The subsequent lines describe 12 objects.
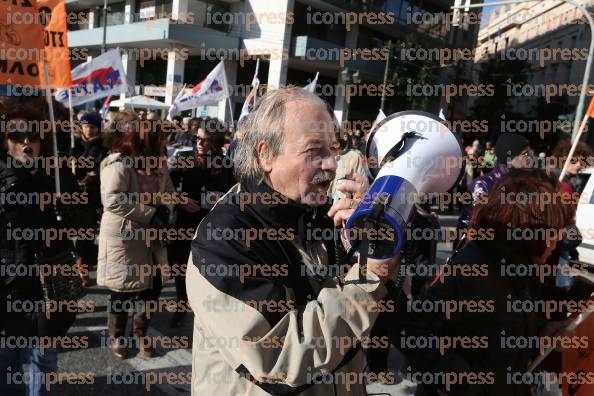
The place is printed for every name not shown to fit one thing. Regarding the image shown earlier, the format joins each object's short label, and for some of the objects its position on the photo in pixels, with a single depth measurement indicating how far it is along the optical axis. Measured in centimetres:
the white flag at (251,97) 821
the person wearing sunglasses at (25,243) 241
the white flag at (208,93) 924
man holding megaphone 118
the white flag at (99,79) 747
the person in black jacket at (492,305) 186
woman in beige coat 359
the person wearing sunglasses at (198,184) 441
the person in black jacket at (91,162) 518
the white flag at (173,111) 898
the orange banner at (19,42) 344
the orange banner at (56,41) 448
